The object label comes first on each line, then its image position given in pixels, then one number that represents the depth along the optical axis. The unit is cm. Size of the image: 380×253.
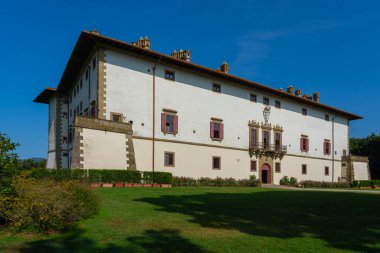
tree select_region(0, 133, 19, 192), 933
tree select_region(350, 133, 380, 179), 5647
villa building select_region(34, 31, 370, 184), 2541
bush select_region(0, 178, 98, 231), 863
